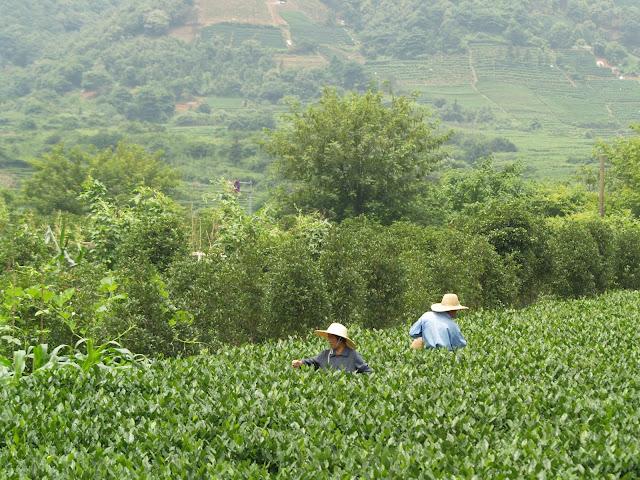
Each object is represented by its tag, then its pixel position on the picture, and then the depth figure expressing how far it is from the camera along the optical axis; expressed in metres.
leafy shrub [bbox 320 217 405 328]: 16.41
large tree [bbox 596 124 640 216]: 49.09
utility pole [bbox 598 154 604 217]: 44.62
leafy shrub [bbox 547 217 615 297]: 24.53
